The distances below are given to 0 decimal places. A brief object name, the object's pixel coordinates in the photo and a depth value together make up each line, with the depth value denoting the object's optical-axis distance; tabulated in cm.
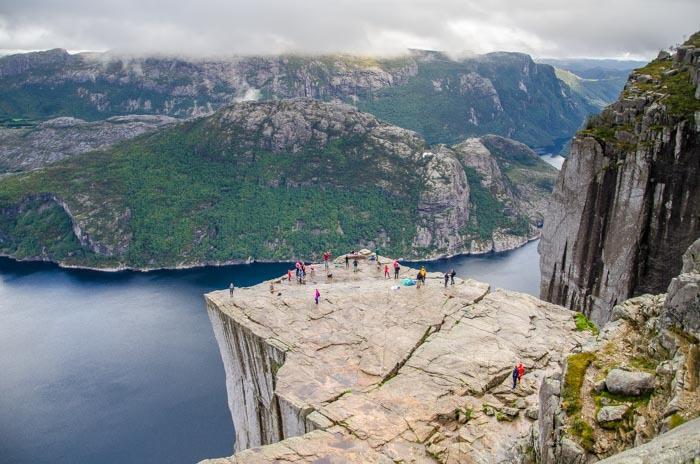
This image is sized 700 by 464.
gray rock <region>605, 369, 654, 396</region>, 2168
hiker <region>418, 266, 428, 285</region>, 5356
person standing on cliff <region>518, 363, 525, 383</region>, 3684
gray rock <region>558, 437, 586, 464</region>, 2100
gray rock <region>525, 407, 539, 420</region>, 3310
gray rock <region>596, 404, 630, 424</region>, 2125
